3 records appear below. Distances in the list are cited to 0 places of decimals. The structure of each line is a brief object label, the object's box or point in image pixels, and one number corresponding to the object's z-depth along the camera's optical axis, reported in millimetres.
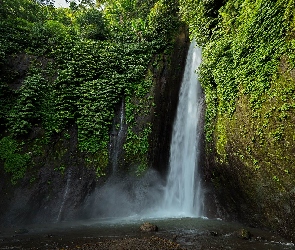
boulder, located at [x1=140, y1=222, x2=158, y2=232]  7852
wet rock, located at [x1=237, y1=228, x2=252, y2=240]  6969
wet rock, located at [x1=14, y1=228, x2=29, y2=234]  8460
